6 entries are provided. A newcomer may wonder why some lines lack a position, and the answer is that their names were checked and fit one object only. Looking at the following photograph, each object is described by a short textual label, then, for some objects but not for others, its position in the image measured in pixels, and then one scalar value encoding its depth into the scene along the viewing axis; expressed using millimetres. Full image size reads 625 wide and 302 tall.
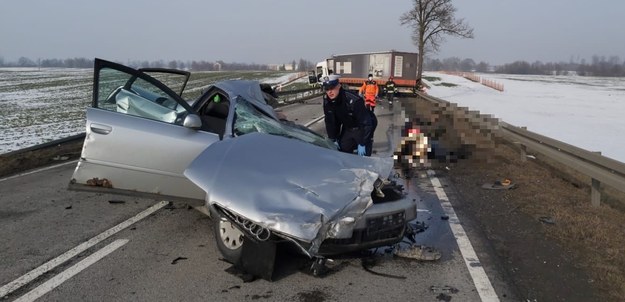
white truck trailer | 33656
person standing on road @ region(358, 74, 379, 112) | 16781
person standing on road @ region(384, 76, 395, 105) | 26109
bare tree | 47719
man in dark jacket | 6270
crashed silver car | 3678
